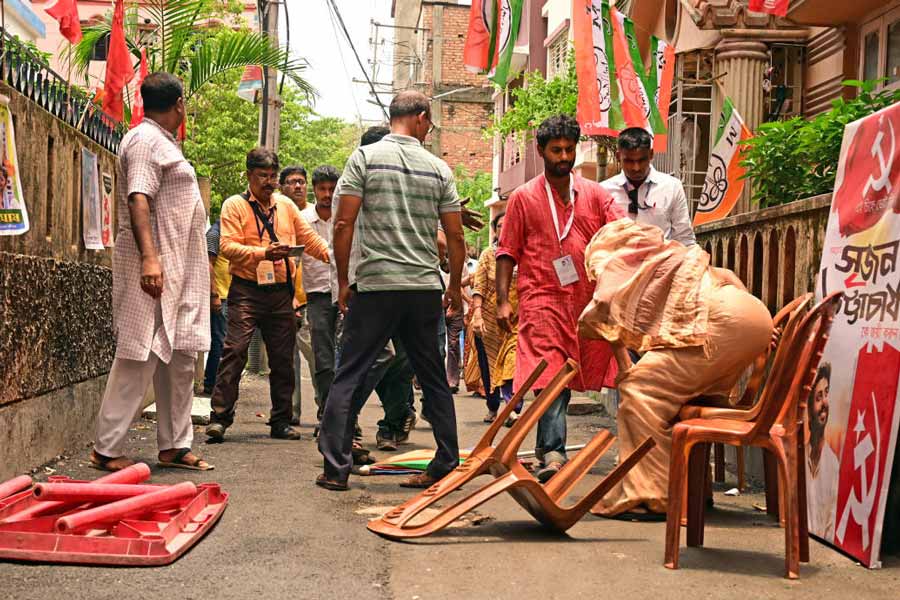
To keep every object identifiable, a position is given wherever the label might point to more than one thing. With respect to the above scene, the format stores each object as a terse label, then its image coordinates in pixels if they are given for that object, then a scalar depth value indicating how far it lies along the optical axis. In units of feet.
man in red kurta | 22.76
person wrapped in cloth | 18.34
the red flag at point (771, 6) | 34.35
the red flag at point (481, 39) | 56.49
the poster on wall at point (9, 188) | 19.40
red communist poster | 15.89
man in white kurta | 21.81
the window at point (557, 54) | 101.53
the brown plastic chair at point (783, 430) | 15.15
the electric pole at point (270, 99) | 65.46
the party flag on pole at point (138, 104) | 41.93
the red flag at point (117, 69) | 37.81
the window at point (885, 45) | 42.39
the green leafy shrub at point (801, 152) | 27.37
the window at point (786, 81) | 52.54
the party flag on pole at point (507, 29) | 52.24
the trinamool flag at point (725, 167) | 39.14
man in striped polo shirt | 21.30
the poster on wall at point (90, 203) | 26.81
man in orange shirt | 28.45
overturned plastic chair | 17.08
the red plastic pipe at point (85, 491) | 16.07
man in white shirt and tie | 25.26
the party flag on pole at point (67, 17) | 31.65
